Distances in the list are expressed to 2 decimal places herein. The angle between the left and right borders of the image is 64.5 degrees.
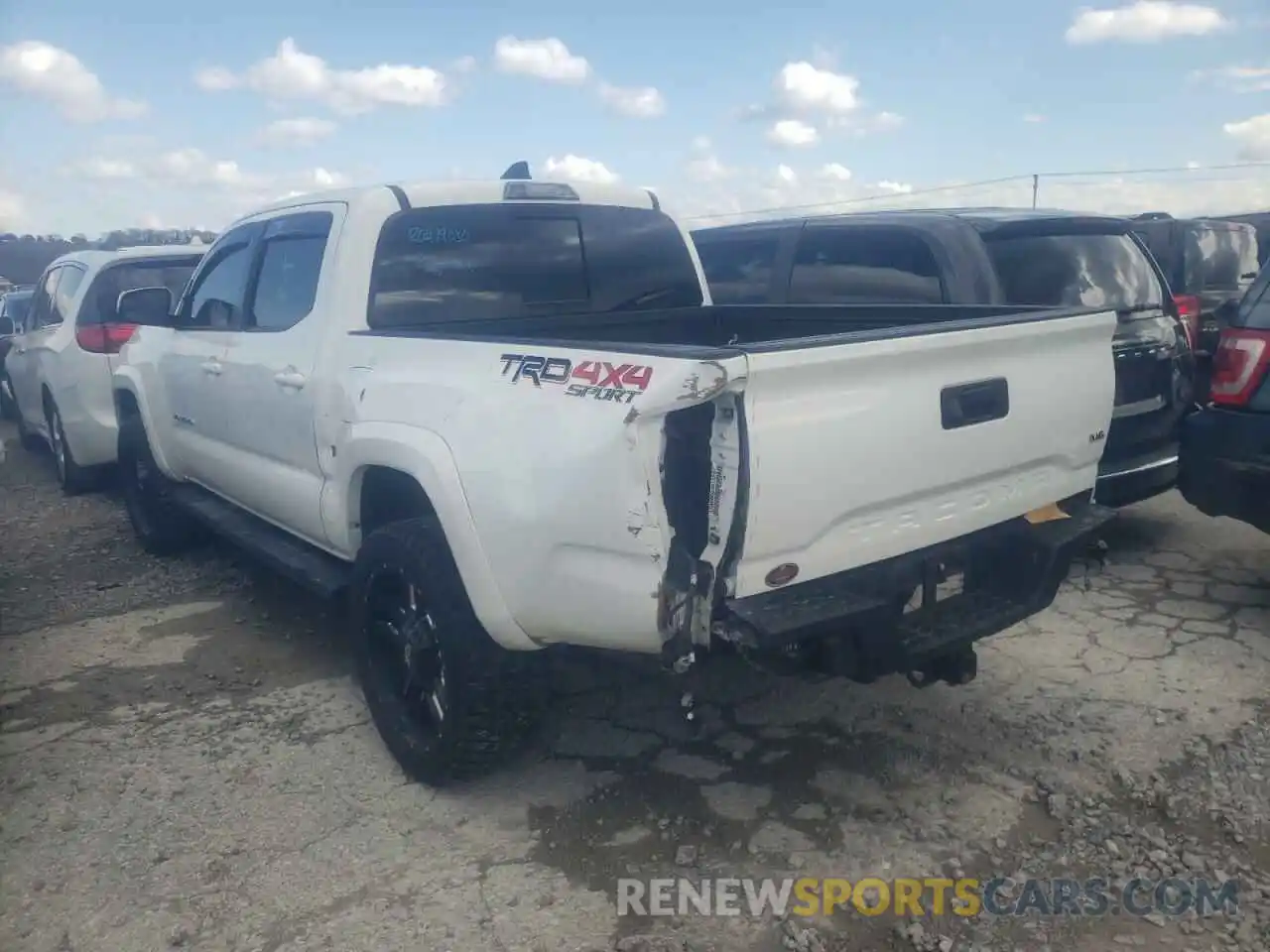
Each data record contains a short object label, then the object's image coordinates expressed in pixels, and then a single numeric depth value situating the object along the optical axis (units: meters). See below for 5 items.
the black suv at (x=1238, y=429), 4.11
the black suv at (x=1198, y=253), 9.85
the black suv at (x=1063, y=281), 4.81
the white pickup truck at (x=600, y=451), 2.47
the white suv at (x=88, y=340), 7.20
